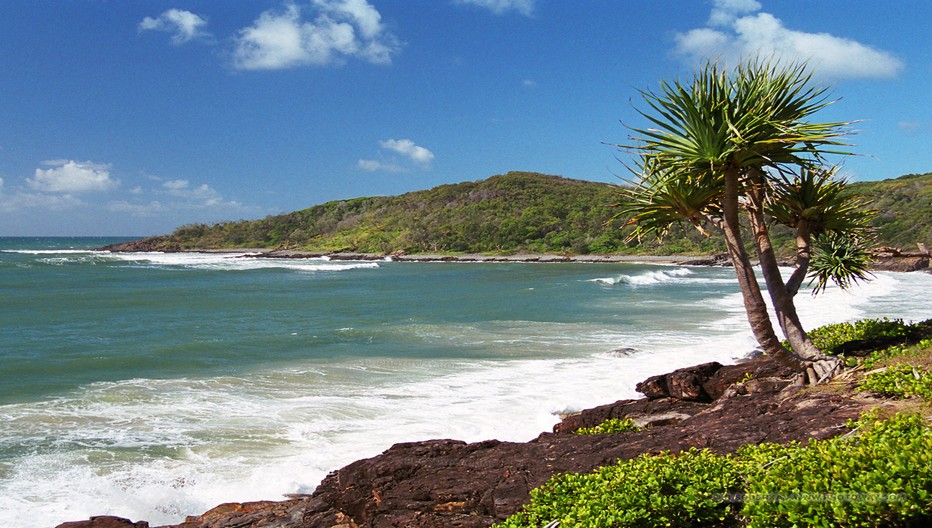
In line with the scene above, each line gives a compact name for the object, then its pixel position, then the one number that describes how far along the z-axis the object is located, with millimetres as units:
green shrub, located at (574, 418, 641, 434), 7922
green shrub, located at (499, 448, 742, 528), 4305
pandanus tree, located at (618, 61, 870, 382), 7582
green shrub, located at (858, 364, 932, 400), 6070
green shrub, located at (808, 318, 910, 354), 10008
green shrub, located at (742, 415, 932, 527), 3498
